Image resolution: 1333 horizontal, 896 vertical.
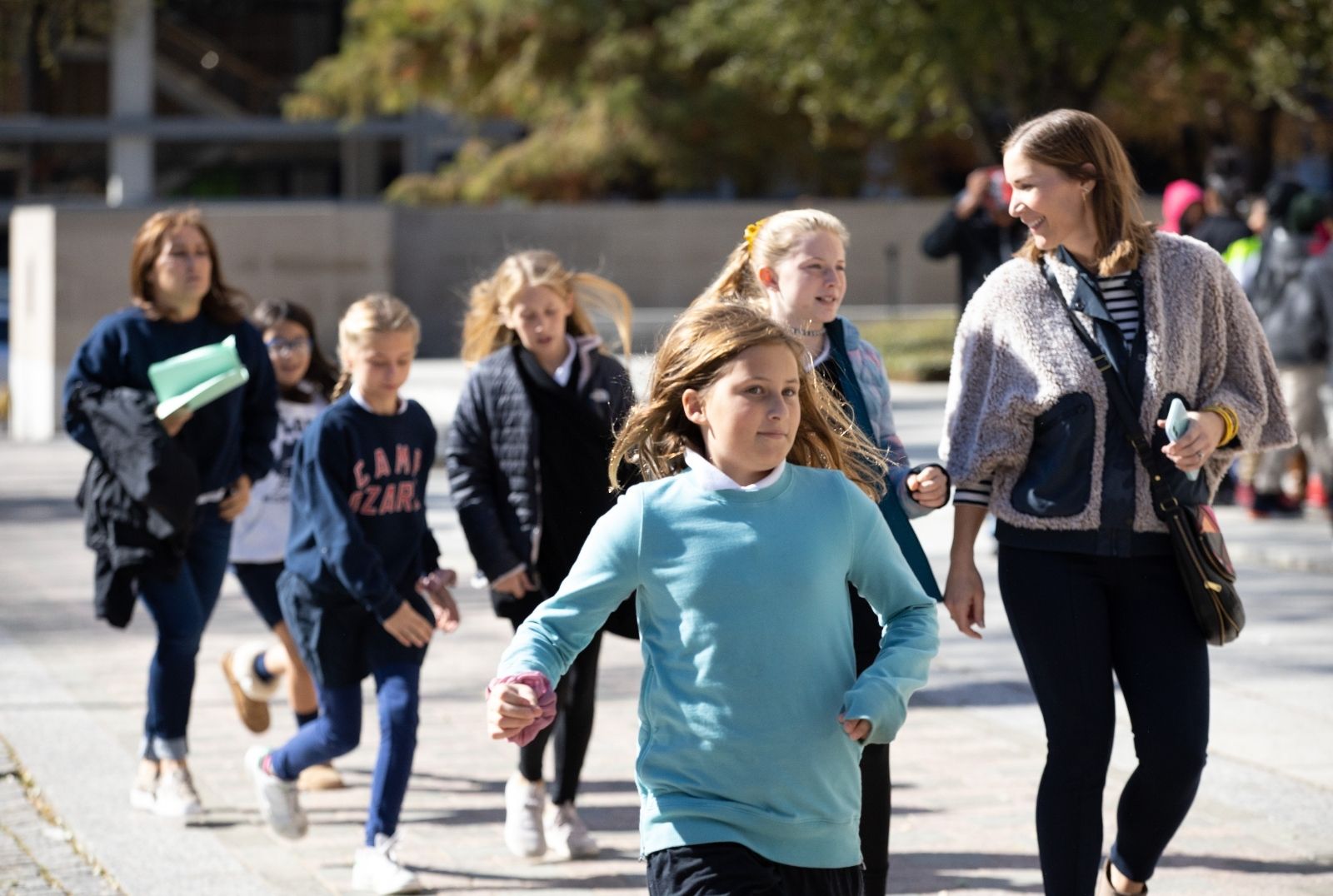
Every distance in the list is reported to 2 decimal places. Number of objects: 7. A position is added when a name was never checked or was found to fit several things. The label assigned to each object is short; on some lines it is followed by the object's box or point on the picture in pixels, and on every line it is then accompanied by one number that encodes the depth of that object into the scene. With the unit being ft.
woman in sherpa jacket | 26.84
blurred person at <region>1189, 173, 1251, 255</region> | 76.89
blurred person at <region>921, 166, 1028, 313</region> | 74.43
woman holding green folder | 38.91
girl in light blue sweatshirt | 21.07
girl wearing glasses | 41.75
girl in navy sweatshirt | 33.86
